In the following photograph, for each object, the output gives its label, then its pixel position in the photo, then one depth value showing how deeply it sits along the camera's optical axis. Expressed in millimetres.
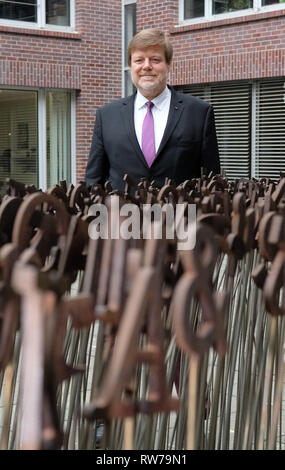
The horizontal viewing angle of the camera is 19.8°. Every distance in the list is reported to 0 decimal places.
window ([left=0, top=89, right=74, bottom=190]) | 14102
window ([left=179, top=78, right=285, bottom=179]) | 12430
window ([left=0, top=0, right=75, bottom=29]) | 13500
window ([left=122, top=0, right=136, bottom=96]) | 15133
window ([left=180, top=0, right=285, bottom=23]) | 12219
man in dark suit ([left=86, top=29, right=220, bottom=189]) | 4168
